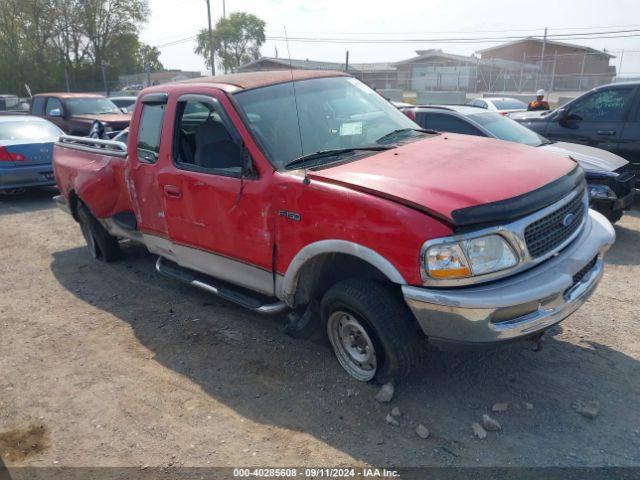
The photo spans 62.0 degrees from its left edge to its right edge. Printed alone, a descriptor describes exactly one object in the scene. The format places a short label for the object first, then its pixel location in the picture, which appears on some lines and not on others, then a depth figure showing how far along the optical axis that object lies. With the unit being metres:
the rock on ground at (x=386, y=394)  3.38
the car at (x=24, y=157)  9.40
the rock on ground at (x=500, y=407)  3.28
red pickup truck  2.89
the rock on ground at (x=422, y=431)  3.09
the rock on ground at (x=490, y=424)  3.11
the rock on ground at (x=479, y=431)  3.06
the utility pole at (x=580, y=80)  29.12
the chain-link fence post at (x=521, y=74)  30.31
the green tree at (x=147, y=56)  54.61
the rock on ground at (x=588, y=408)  3.18
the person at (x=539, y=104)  12.85
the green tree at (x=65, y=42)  46.28
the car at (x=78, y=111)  12.26
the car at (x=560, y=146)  6.24
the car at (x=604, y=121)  7.64
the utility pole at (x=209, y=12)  32.12
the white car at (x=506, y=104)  16.11
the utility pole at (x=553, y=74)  27.77
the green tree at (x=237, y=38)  59.02
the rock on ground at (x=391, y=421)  3.21
